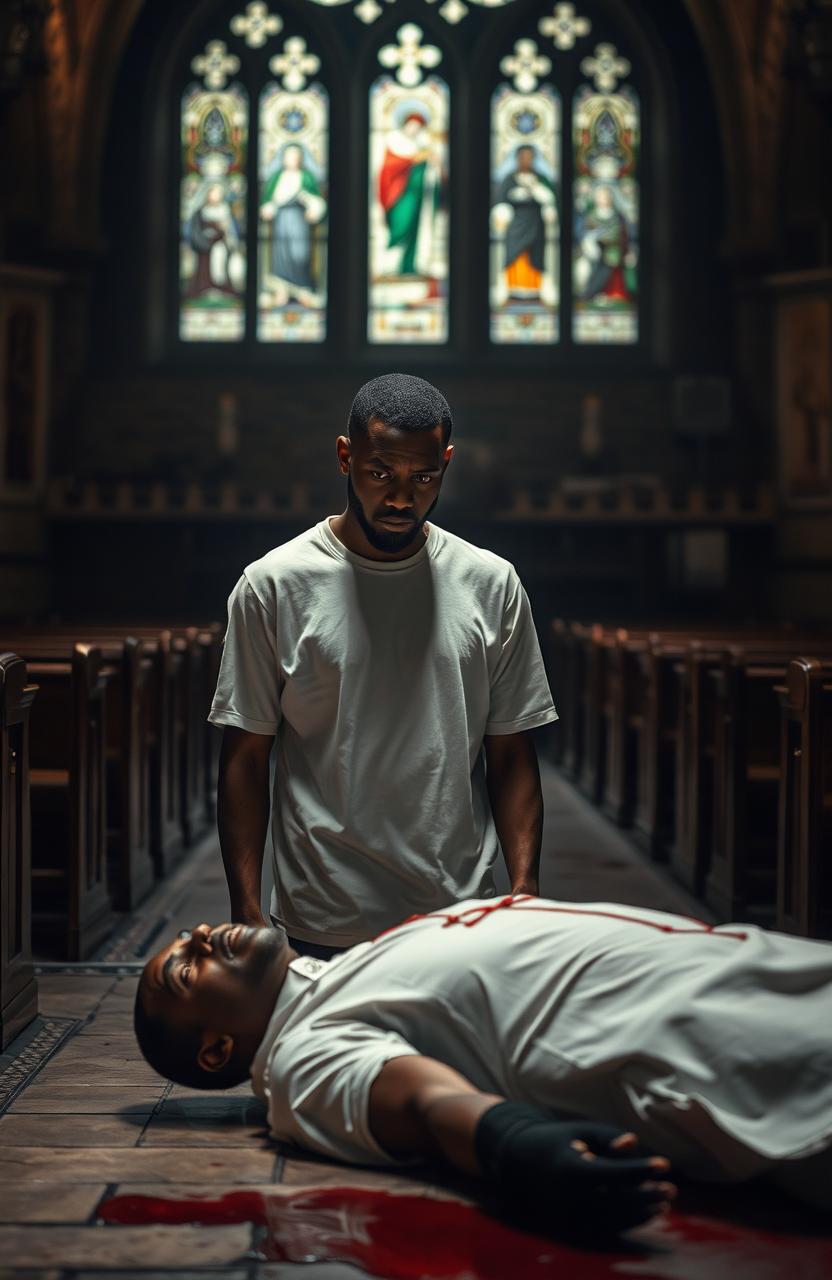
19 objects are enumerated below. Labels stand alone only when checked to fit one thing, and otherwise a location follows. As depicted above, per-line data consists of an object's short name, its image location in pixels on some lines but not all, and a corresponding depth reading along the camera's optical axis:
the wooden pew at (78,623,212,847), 7.07
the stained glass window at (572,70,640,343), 14.07
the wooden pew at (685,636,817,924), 5.36
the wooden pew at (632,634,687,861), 6.67
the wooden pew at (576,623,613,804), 8.49
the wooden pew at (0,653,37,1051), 3.67
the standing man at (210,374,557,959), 2.81
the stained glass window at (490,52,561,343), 14.05
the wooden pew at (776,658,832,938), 4.37
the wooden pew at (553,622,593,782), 9.72
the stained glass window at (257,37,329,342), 14.06
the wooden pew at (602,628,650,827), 7.48
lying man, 2.28
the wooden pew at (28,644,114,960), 4.85
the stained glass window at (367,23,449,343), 14.05
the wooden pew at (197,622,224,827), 8.07
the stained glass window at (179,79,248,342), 14.08
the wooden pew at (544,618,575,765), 10.24
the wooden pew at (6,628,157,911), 5.56
